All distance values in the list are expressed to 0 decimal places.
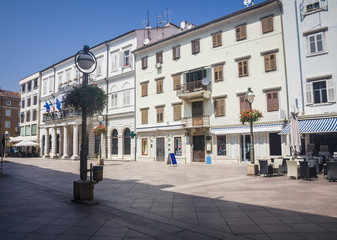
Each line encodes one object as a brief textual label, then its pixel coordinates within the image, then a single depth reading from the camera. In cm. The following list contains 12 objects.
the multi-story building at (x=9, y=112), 6462
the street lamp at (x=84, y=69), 725
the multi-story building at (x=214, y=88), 2034
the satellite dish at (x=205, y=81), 2354
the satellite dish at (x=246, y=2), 2350
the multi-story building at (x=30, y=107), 4644
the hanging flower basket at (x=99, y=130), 2306
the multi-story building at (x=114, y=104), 3045
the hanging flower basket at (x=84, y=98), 809
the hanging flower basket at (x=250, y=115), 1378
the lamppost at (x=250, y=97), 1323
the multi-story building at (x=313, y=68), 1773
